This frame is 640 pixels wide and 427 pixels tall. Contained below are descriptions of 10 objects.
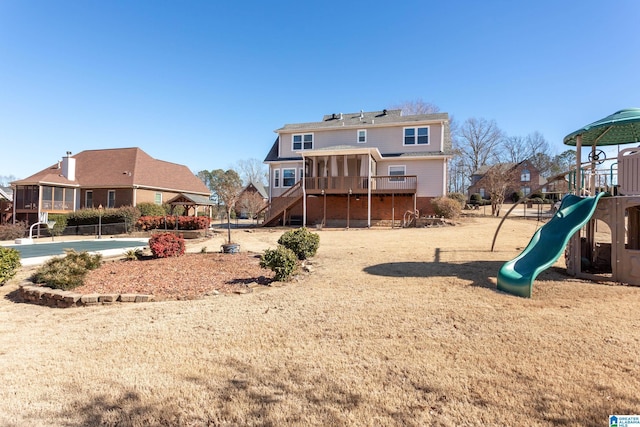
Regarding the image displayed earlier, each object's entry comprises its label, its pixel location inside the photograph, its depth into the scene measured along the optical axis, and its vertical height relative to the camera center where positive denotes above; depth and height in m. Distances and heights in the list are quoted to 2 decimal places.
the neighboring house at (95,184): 25.73 +2.45
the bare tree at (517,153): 57.84 +11.89
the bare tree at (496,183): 30.38 +3.39
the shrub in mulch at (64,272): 6.62 -1.26
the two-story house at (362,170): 22.53 +3.59
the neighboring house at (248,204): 41.41 +1.44
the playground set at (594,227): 6.49 -0.16
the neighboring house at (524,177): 50.08 +6.66
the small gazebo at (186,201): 22.93 +1.01
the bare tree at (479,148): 48.59 +10.81
